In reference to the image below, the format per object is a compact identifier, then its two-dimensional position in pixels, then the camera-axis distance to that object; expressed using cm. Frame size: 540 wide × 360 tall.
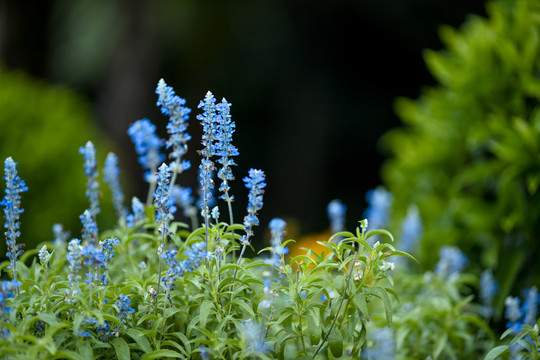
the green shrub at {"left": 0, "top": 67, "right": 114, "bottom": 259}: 519
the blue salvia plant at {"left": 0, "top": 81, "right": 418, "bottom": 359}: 208
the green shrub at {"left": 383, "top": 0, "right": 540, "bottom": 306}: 404
